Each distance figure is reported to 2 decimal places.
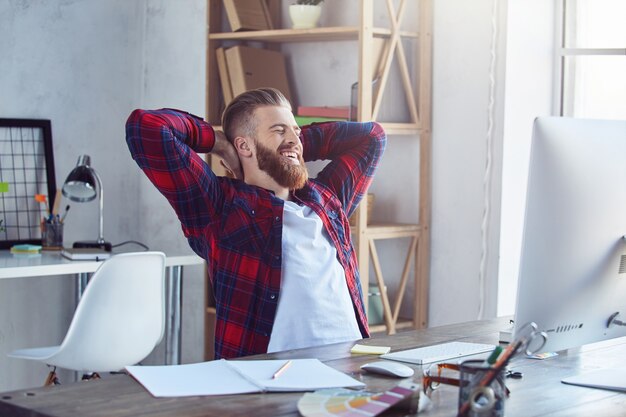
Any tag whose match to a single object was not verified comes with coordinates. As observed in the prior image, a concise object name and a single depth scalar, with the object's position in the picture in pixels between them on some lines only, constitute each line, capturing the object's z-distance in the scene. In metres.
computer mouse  1.78
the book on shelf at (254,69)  3.97
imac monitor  1.67
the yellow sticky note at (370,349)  2.02
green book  3.81
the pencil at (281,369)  1.74
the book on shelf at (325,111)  3.78
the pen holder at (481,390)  1.46
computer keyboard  1.94
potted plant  3.83
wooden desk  1.51
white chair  3.31
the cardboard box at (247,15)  3.96
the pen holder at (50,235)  4.06
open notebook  1.65
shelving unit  3.60
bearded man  2.40
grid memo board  4.15
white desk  3.63
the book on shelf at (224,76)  4.02
